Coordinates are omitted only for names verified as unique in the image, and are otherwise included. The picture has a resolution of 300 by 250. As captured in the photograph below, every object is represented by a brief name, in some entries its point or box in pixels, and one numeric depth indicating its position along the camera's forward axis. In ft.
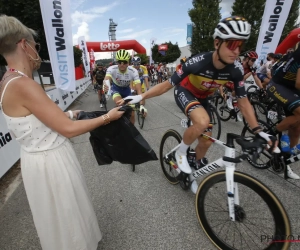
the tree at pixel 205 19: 100.48
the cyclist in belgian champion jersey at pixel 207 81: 6.57
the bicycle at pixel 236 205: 5.22
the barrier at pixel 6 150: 11.91
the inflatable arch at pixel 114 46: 79.20
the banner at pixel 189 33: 74.61
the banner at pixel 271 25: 23.88
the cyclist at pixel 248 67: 18.46
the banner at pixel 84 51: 58.59
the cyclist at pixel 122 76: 16.40
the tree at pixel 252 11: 90.77
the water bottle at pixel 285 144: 9.30
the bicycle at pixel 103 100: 31.14
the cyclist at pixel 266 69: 23.15
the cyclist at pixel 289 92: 8.93
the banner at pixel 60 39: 21.16
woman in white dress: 3.84
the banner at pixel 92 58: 84.56
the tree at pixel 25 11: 30.55
